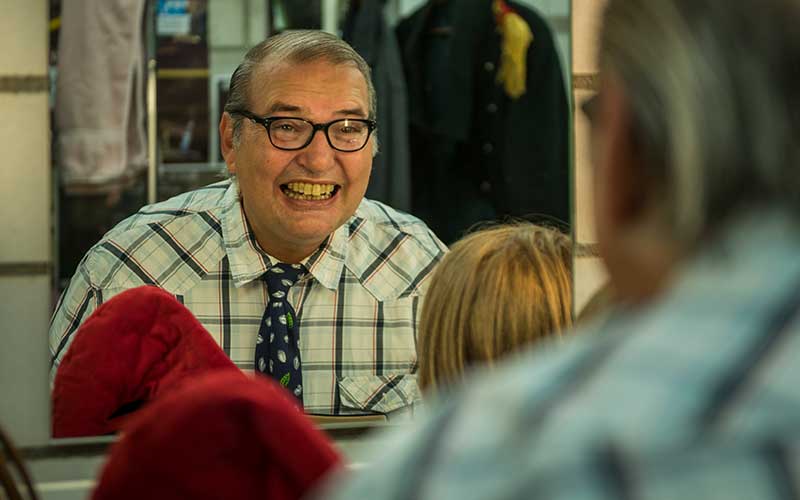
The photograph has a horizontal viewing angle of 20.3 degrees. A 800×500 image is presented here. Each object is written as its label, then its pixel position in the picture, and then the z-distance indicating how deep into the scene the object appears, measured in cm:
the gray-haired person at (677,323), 94
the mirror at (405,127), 227
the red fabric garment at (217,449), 132
